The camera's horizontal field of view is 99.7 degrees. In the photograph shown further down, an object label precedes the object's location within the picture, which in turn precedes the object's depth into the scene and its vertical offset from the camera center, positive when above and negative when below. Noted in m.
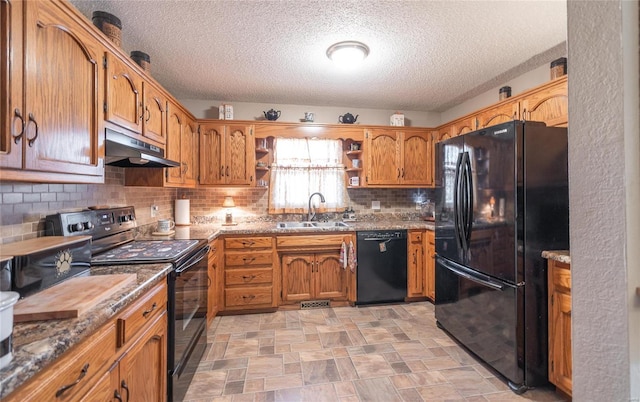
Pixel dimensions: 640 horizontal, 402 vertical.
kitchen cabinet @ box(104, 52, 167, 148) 1.51 +0.67
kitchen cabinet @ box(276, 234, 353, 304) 2.98 -0.74
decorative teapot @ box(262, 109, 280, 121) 3.29 +1.07
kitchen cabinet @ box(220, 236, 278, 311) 2.84 -0.76
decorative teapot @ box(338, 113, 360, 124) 3.47 +1.08
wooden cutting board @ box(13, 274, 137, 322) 0.82 -0.33
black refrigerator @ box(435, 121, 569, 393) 1.72 -0.22
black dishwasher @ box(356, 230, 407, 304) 3.06 -0.74
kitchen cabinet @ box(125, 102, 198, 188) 2.25 +0.44
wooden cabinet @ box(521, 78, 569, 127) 2.04 +0.77
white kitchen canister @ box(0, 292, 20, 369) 0.57 -0.25
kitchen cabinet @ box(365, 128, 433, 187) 3.43 +0.57
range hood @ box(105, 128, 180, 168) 1.48 +0.31
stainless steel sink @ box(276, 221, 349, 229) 3.19 -0.28
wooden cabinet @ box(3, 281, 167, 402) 0.70 -0.54
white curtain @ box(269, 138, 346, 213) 3.49 +0.36
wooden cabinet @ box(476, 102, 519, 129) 2.48 +0.85
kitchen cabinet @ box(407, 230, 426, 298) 3.16 -0.74
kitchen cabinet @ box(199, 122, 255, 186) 3.12 +0.57
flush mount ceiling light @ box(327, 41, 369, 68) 2.07 +1.19
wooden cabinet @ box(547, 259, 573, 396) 1.61 -0.77
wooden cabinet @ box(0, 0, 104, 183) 0.91 +0.43
